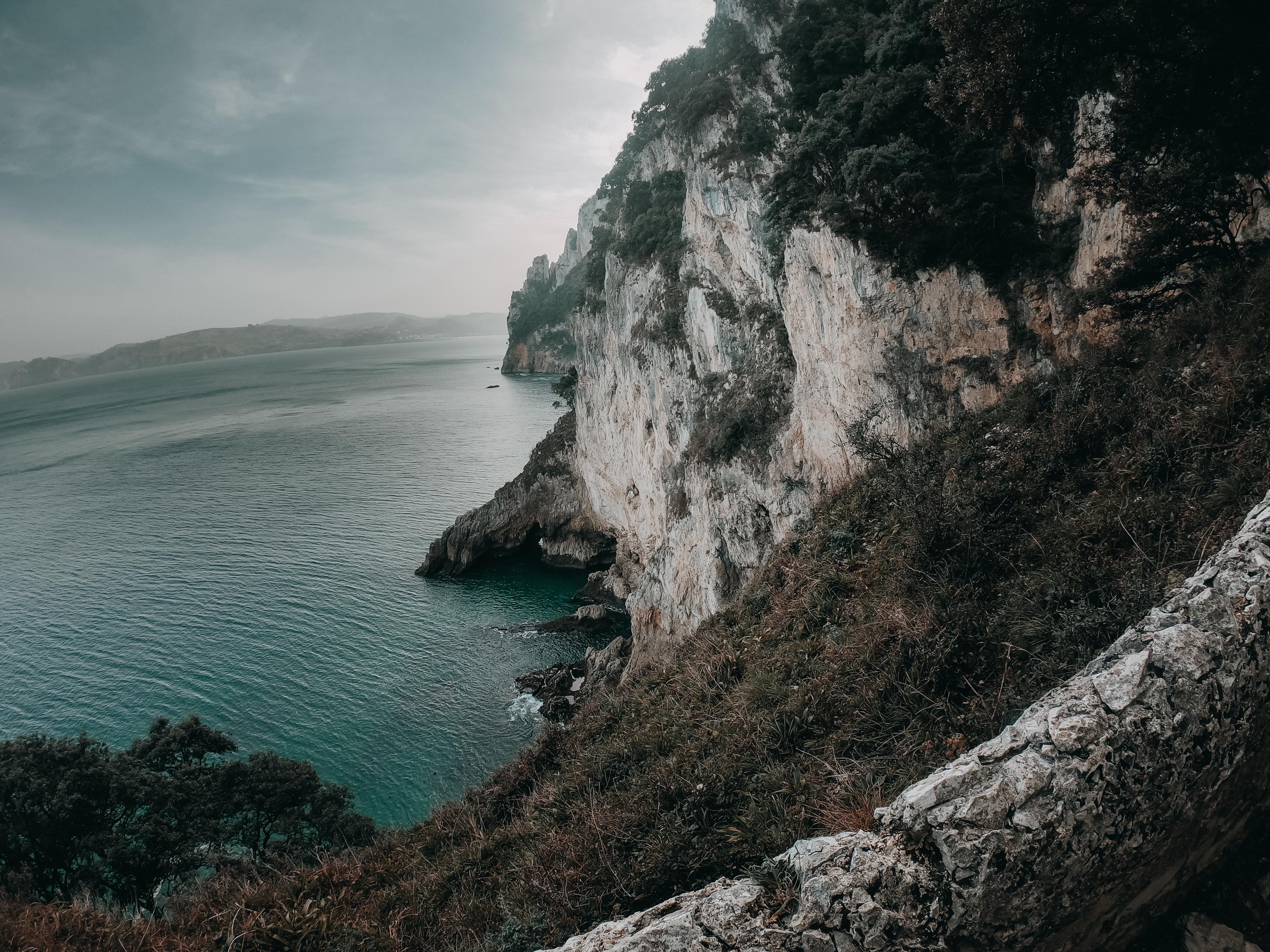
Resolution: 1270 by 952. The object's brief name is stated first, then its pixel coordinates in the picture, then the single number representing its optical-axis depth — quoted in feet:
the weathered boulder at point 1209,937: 11.82
